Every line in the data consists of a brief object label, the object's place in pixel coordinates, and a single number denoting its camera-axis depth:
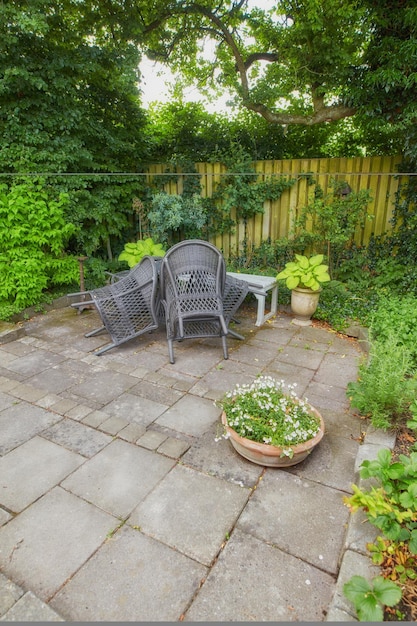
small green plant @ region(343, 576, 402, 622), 1.13
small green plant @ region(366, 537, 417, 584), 1.31
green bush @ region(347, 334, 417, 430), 2.18
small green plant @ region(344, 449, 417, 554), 1.37
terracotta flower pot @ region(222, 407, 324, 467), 1.89
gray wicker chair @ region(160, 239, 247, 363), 3.39
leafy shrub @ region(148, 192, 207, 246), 5.45
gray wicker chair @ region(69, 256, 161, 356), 3.47
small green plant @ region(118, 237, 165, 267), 4.81
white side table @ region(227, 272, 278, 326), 4.05
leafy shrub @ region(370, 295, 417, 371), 3.03
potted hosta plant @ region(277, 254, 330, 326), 4.06
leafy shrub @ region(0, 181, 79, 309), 4.05
